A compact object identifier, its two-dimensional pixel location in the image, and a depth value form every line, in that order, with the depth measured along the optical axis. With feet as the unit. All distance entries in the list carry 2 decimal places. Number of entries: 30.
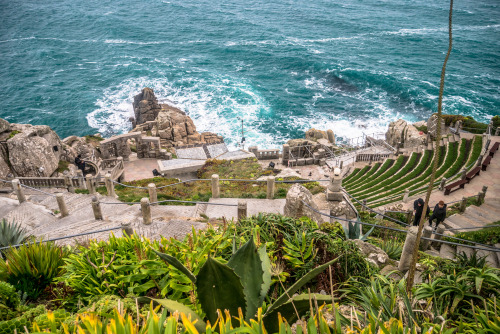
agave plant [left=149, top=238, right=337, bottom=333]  13.06
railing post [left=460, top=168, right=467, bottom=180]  59.36
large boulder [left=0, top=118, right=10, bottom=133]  78.47
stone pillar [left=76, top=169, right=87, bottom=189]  63.93
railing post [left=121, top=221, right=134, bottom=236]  32.07
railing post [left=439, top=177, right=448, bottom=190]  58.56
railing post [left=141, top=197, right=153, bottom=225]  38.83
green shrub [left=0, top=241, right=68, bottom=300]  19.60
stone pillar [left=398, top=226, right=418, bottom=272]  24.84
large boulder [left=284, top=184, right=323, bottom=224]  36.27
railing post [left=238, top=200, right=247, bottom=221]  35.27
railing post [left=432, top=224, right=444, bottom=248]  36.88
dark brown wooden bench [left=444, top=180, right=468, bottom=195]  56.51
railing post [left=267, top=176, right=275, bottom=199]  45.80
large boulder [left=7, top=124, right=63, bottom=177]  76.07
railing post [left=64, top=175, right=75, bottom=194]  61.46
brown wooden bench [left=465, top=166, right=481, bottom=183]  58.39
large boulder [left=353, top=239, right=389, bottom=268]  26.86
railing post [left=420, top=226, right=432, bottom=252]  33.64
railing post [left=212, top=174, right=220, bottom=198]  47.55
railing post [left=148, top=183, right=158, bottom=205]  46.60
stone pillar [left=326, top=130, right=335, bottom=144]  121.60
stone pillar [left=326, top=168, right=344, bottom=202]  40.31
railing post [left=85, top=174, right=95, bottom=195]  61.05
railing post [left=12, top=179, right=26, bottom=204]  47.42
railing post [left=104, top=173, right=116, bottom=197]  56.95
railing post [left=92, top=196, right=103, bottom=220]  42.09
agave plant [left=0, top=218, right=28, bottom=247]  28.99
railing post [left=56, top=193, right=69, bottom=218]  43.75
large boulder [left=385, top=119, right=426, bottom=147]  100.22
